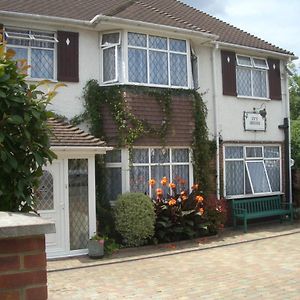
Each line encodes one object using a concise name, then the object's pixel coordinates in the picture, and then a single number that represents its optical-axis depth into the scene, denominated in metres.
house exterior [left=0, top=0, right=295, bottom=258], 10.84
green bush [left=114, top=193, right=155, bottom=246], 9.96
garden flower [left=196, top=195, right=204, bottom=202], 10.95
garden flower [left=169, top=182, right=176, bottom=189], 11.02
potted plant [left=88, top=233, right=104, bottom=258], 9.16
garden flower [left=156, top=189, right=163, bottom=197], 10.88
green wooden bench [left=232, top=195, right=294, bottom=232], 12.57
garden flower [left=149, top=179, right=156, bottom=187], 10.76
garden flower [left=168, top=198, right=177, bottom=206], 10.60
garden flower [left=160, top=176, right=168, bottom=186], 10.91
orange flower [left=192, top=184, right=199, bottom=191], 11.30
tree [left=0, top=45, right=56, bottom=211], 2.54
